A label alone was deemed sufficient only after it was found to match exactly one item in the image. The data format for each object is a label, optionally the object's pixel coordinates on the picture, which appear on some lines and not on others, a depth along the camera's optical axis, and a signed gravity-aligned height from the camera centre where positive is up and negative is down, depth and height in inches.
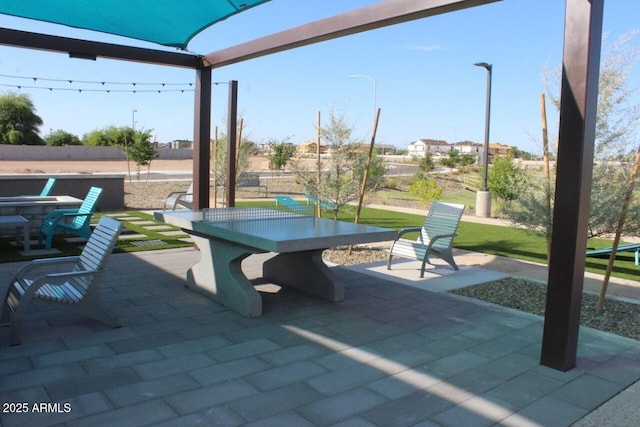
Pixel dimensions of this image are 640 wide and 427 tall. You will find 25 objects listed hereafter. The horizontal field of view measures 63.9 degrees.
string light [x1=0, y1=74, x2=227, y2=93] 374.6 +55.2
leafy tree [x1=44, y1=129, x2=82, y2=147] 2367.1 +82.0
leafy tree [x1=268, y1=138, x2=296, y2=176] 1022.1 +22.8
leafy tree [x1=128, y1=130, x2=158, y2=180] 1018.1 +16.9
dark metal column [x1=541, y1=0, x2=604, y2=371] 139.6 -1.5
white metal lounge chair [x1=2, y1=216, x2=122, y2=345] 160.2 -44.5
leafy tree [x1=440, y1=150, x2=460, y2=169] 1738.4 +22.2
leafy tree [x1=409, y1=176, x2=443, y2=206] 648.9 -31.3
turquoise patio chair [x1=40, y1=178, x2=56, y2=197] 436.5 -27.5
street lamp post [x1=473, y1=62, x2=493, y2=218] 613.0 -22.3
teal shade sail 219.3 +65.6
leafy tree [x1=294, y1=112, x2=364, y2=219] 350.3 -2.4
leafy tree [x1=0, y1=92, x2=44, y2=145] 2162.9 +148.8
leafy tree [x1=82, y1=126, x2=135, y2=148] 2302.2 +96.6
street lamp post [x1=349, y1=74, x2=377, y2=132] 852.6 +150.5
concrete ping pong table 190.5 -31.7
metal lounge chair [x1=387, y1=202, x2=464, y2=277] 275.4 -39.5
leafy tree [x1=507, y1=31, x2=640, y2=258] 213.2 +3.7
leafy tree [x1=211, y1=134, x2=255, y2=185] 584.4 +3.3
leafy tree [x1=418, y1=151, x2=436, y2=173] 1092.2 +8.3
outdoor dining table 360.8 -37.1
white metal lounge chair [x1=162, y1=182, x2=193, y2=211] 458.9 -38.3
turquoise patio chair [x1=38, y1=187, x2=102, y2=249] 326.0 -42.9
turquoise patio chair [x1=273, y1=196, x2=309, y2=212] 266.5 -24.9
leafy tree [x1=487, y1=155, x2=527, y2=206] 658.2 -10.5
